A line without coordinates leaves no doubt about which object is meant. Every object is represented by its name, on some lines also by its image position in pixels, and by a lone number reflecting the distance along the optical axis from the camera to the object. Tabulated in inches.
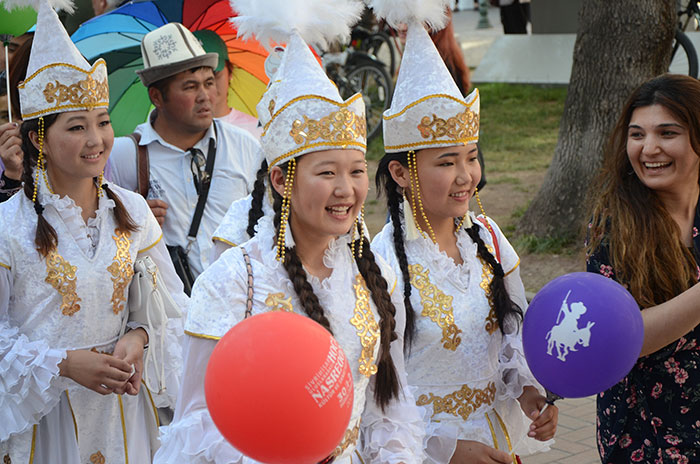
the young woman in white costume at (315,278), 195.8
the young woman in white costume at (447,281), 246.0
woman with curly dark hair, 233.3
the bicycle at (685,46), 782.7
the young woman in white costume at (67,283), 255.6
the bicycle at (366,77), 984.8
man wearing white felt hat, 342.7
